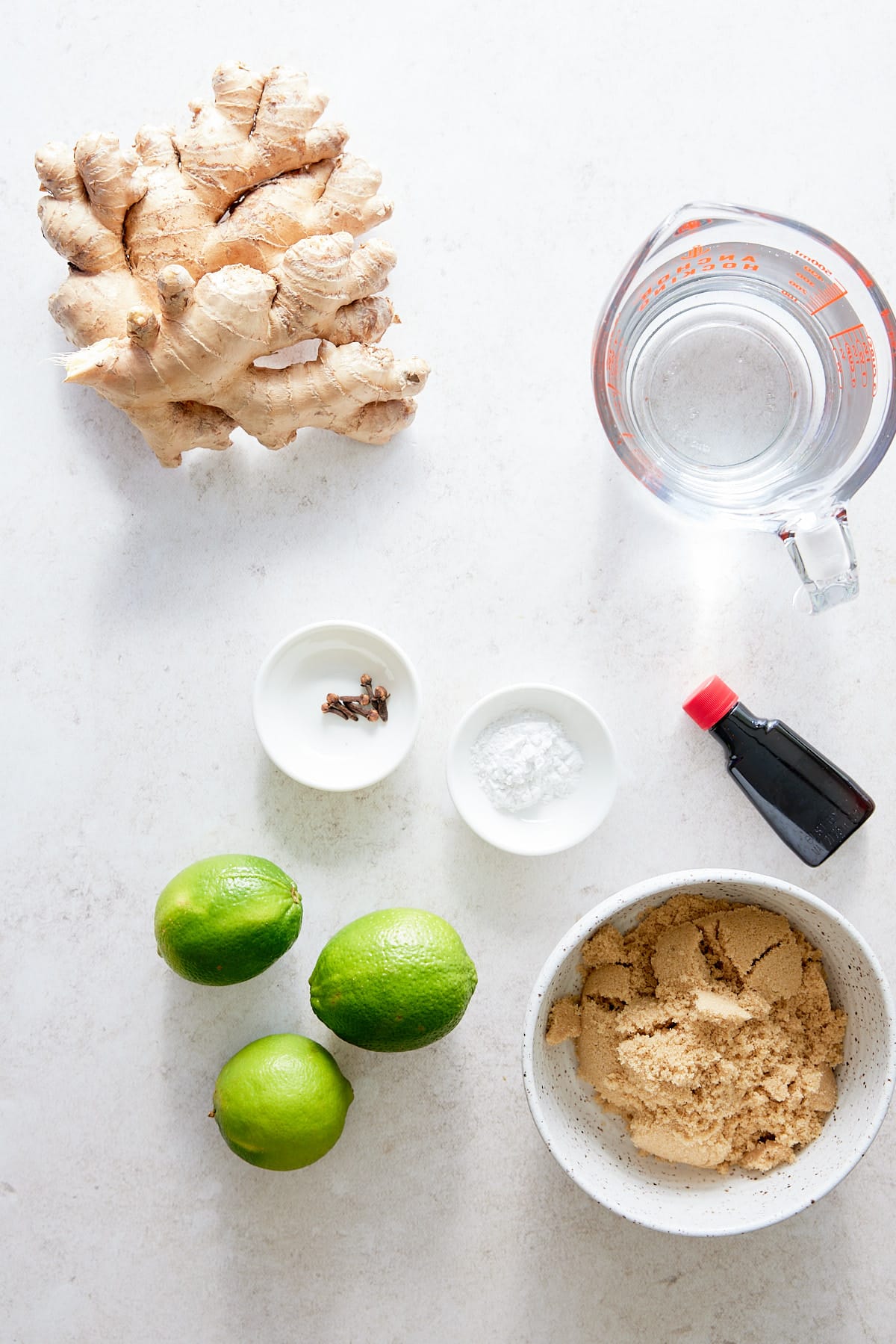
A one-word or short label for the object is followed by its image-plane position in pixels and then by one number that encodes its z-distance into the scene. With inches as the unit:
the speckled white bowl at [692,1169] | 34.8
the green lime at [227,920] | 35.9
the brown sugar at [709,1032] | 36.1
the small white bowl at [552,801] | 40.6
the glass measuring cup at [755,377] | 37.4
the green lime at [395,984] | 34.9
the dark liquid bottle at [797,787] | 41.7
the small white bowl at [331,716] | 40.9
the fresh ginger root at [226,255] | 36.0
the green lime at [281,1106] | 36.5
